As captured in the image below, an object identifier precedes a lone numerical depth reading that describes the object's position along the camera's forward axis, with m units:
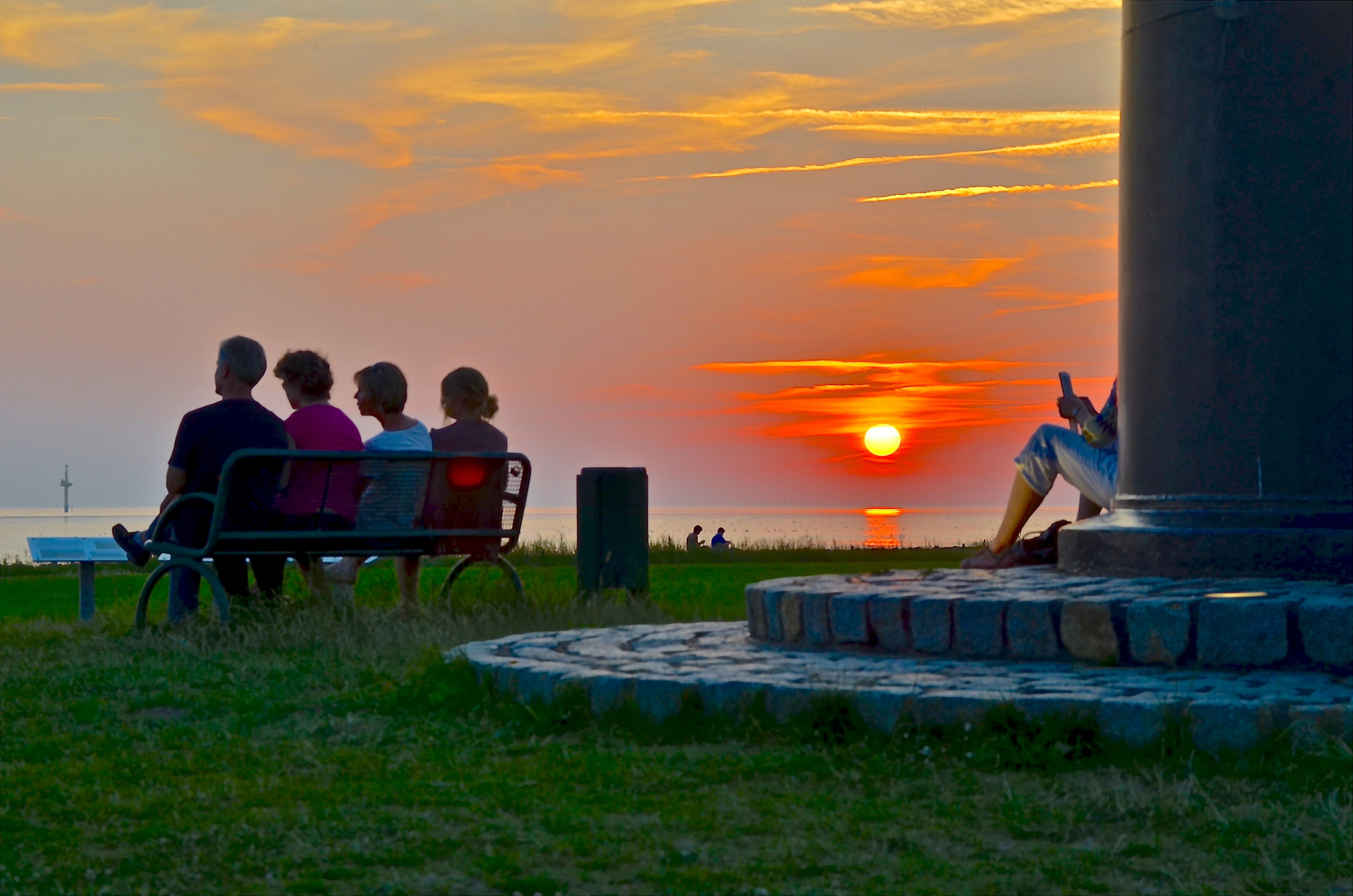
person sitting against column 8.28
